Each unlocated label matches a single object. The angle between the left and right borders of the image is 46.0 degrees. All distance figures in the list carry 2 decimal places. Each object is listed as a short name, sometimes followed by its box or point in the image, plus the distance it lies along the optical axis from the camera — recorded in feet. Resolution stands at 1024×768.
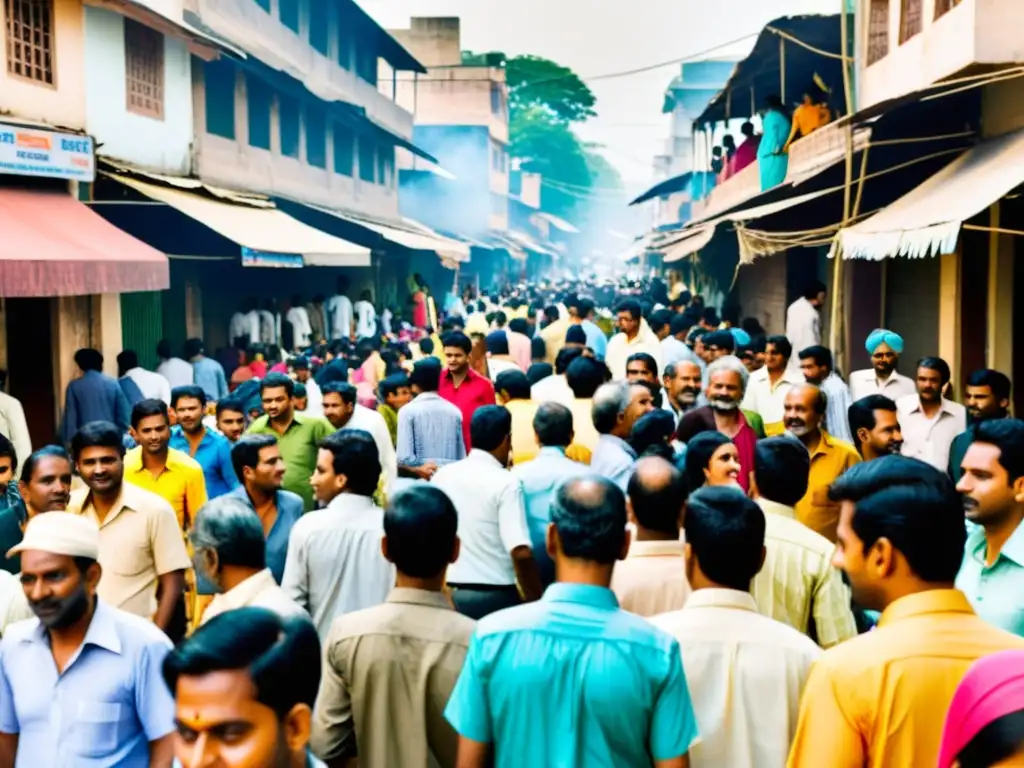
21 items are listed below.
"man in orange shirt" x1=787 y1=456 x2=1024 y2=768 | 7.93
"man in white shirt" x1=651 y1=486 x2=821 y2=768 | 9.86
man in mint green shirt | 12.16
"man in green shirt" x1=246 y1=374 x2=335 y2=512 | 21.62
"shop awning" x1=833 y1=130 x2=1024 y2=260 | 23.79
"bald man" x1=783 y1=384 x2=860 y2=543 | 17.65
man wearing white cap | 10.22
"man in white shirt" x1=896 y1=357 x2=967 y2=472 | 22.80
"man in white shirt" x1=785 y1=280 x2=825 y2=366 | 37.27
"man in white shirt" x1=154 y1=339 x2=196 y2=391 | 37.01
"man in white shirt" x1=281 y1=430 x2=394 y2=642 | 13.82
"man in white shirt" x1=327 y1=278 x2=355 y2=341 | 63.31
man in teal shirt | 9.16
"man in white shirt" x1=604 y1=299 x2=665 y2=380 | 31.45
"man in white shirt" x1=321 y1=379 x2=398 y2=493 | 22.74
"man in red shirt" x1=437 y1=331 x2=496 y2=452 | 26.63
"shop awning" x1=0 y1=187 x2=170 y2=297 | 29.94
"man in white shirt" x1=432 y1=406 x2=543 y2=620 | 16.49
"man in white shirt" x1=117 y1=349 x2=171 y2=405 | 34.06
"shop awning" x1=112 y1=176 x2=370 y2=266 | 40.45
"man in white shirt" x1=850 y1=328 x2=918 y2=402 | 25.66
